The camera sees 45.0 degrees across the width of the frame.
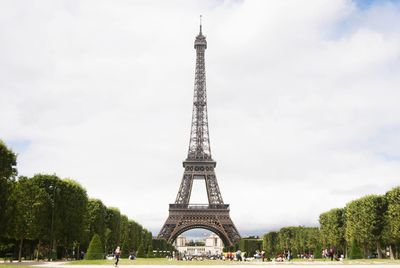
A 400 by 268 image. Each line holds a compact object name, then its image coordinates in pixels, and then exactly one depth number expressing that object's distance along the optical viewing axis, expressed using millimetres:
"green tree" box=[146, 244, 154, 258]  84381
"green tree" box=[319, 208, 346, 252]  77938
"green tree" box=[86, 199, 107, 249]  72750
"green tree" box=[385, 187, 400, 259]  60938
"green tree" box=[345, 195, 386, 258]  65812
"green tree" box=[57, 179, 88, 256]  58969
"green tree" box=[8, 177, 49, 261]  52781
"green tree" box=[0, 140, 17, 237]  41341
